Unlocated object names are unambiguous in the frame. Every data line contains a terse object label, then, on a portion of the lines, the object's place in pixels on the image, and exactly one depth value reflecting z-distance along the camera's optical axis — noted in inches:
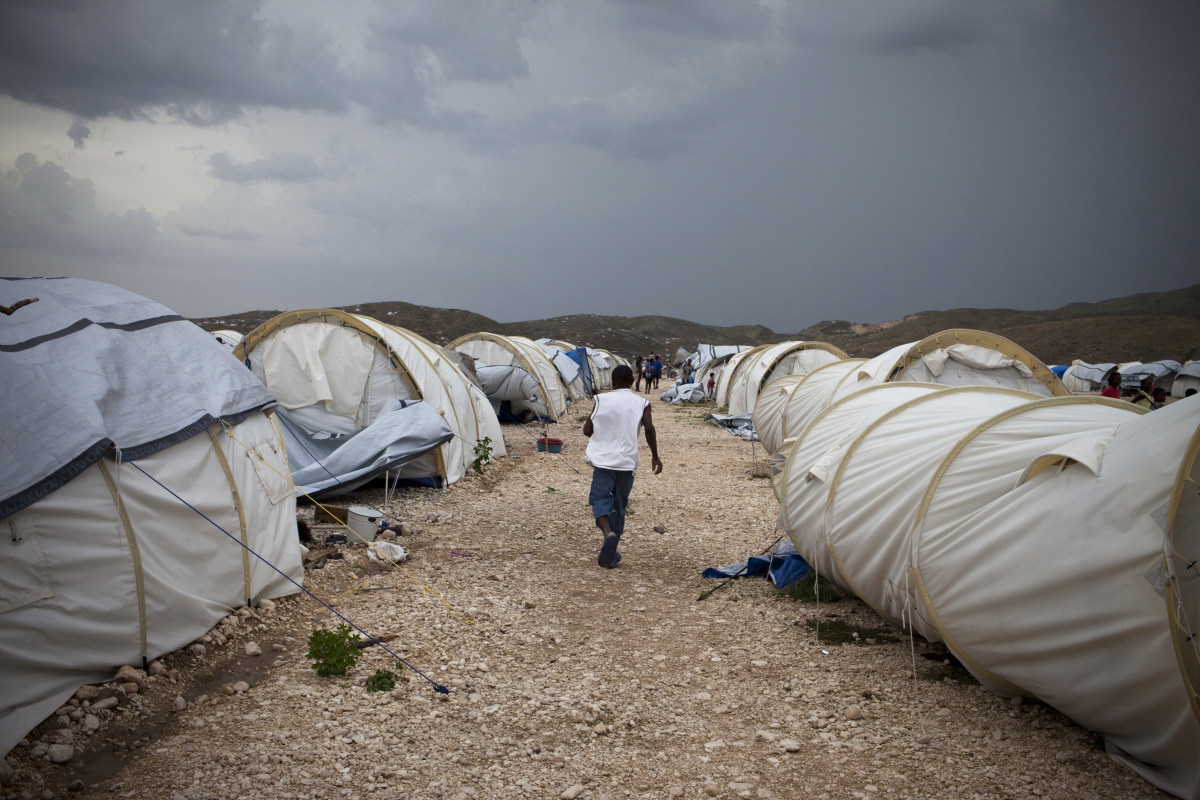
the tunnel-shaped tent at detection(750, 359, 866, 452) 511.5
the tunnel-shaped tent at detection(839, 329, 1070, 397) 467.5
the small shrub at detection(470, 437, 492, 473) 458.9
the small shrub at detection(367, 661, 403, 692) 175.3
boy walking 276.5
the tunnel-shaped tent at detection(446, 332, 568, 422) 681.0
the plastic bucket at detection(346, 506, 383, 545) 289.6
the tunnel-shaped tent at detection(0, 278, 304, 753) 155.4
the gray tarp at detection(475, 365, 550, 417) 676.7
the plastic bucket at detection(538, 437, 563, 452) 573.6
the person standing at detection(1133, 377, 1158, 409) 849.3
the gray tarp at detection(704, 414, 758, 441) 739.0
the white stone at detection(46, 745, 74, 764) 139.5
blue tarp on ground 255.6
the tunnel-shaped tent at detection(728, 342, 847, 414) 834.8
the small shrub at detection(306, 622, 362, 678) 179.6
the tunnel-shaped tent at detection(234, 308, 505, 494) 395.2
